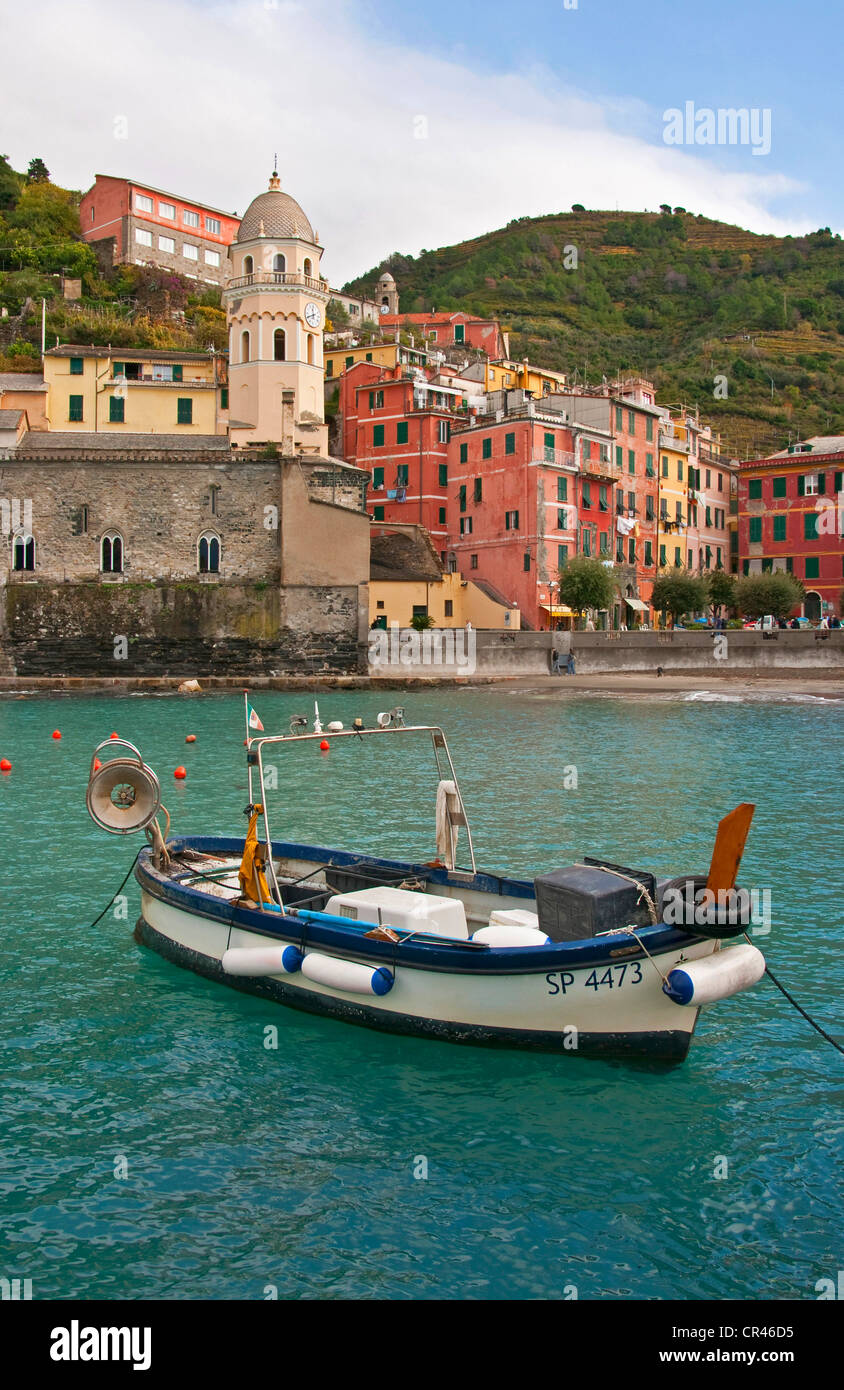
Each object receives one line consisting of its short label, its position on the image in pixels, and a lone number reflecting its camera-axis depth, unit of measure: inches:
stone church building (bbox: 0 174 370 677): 1971.0
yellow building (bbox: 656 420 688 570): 2508.6
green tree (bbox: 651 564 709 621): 2253.9
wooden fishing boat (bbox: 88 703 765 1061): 322.3
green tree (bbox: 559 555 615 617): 2058.3
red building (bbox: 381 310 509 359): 3316.9
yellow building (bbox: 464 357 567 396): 2765.7
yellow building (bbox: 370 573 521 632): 2181.3
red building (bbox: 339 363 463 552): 2377.0
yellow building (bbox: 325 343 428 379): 2709.2
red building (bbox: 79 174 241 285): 2977.4
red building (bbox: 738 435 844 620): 2404.0
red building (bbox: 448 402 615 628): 2135.8
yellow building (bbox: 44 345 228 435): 2231.8
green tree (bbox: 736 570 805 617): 2252.7
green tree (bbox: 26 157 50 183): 3729.8
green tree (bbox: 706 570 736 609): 2395.4
